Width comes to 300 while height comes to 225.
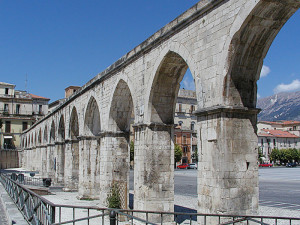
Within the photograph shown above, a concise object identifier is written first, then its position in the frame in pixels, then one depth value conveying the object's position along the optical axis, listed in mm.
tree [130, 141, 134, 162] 45469
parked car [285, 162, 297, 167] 59959
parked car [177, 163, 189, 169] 47219
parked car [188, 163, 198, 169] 46591
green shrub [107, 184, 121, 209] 13023
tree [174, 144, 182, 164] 47062
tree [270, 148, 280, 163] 63219
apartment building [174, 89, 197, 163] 49469
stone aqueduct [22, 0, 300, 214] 7160
